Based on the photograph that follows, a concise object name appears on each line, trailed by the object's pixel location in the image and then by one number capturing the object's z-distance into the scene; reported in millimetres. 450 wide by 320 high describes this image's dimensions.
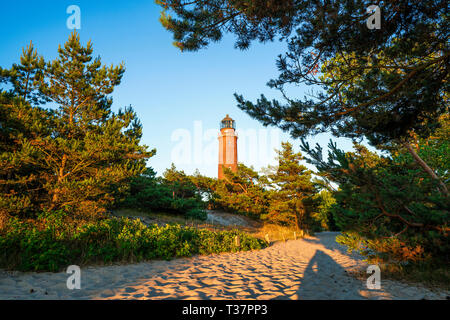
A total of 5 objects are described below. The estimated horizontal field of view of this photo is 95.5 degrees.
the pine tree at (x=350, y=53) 4090
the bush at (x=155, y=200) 18325
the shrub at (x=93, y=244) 4668
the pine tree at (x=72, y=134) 9633
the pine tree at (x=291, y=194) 21516
